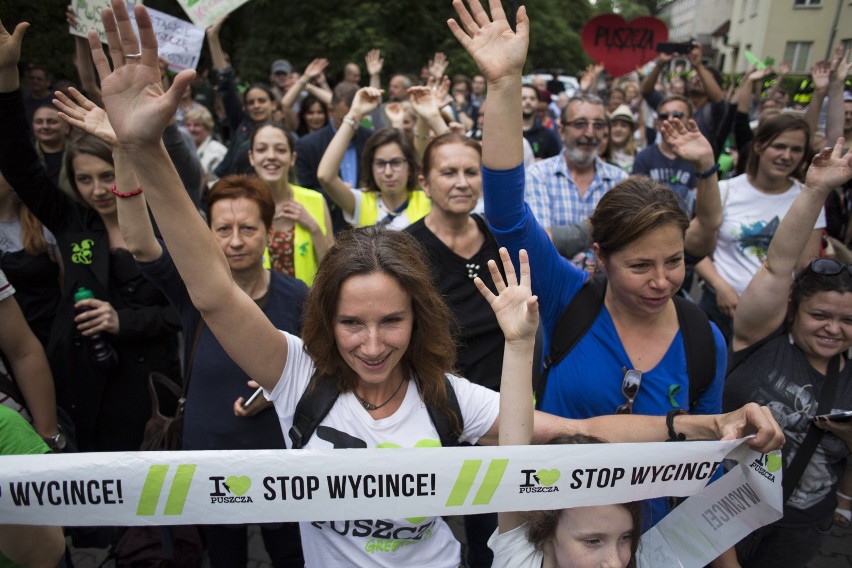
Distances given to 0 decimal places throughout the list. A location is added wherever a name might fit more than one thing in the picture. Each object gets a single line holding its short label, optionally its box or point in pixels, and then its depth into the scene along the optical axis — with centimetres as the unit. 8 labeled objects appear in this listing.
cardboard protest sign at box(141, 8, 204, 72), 427
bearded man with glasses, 400
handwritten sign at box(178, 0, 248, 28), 465
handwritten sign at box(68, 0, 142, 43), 358
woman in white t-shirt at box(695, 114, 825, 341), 357
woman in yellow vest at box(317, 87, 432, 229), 403
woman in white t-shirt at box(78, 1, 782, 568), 160
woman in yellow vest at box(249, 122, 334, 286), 351
